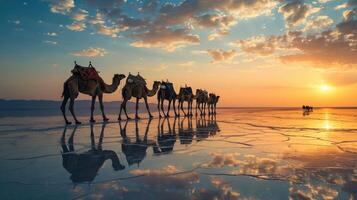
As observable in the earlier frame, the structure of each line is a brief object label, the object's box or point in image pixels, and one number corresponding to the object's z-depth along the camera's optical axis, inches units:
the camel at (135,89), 755.4
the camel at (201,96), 1176.7
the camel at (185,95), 1051.9
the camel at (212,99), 1296.8
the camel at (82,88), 561.6
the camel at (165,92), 927.0
